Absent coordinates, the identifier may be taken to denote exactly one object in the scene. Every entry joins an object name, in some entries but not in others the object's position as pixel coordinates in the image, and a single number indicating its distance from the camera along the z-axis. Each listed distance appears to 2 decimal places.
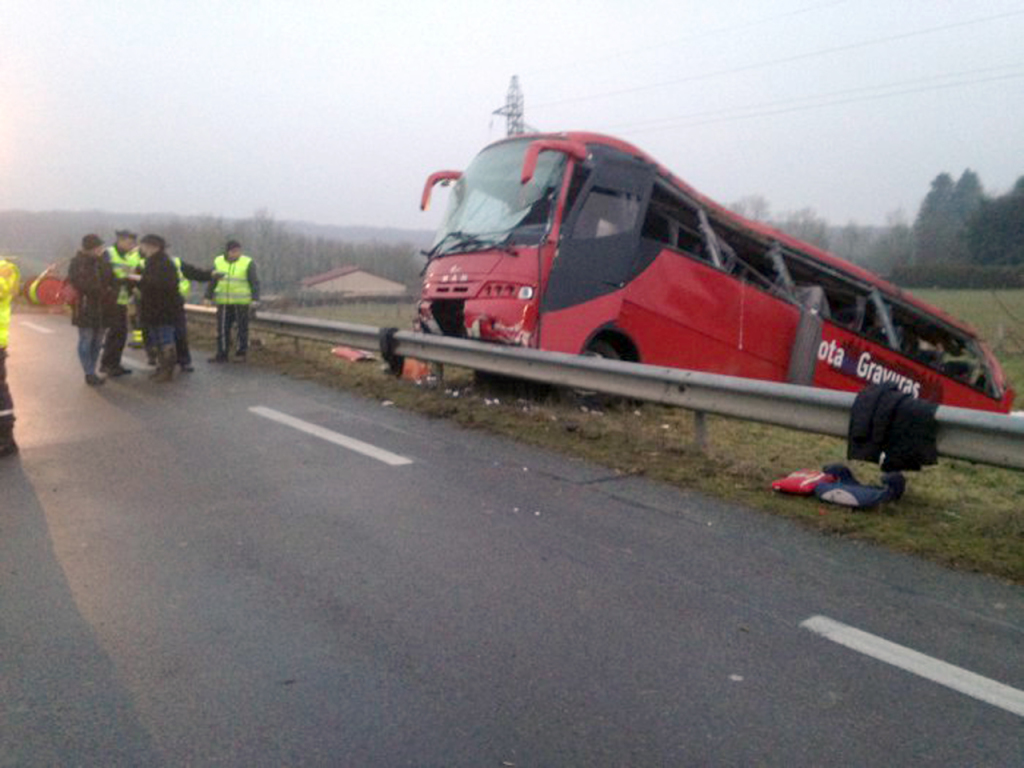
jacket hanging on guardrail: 5.13
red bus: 8.72
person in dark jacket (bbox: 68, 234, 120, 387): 10.05
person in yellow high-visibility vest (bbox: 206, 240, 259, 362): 12.12
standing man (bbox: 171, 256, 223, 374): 11.15
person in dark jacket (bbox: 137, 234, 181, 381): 10.54
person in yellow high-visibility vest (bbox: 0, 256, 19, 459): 6.59
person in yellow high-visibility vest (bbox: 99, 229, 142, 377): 10.66
